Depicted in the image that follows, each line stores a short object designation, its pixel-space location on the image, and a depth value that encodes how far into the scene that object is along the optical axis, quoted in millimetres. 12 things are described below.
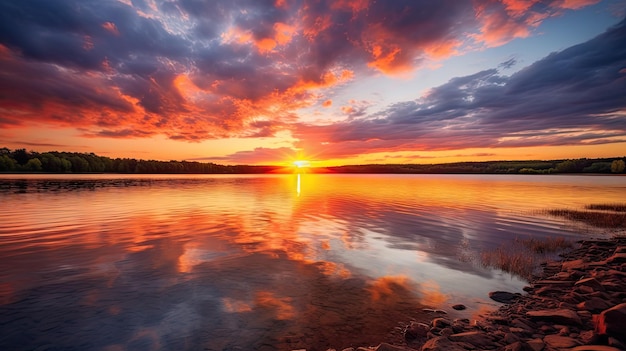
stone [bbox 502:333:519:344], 8984
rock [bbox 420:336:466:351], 8445
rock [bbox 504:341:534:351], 8286
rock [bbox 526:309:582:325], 9827
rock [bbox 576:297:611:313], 10898
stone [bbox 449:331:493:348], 8906
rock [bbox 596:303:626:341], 8102
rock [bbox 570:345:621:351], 7423
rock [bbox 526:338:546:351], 8452
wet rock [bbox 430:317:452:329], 10617
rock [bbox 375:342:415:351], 8484
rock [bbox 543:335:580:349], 8484
